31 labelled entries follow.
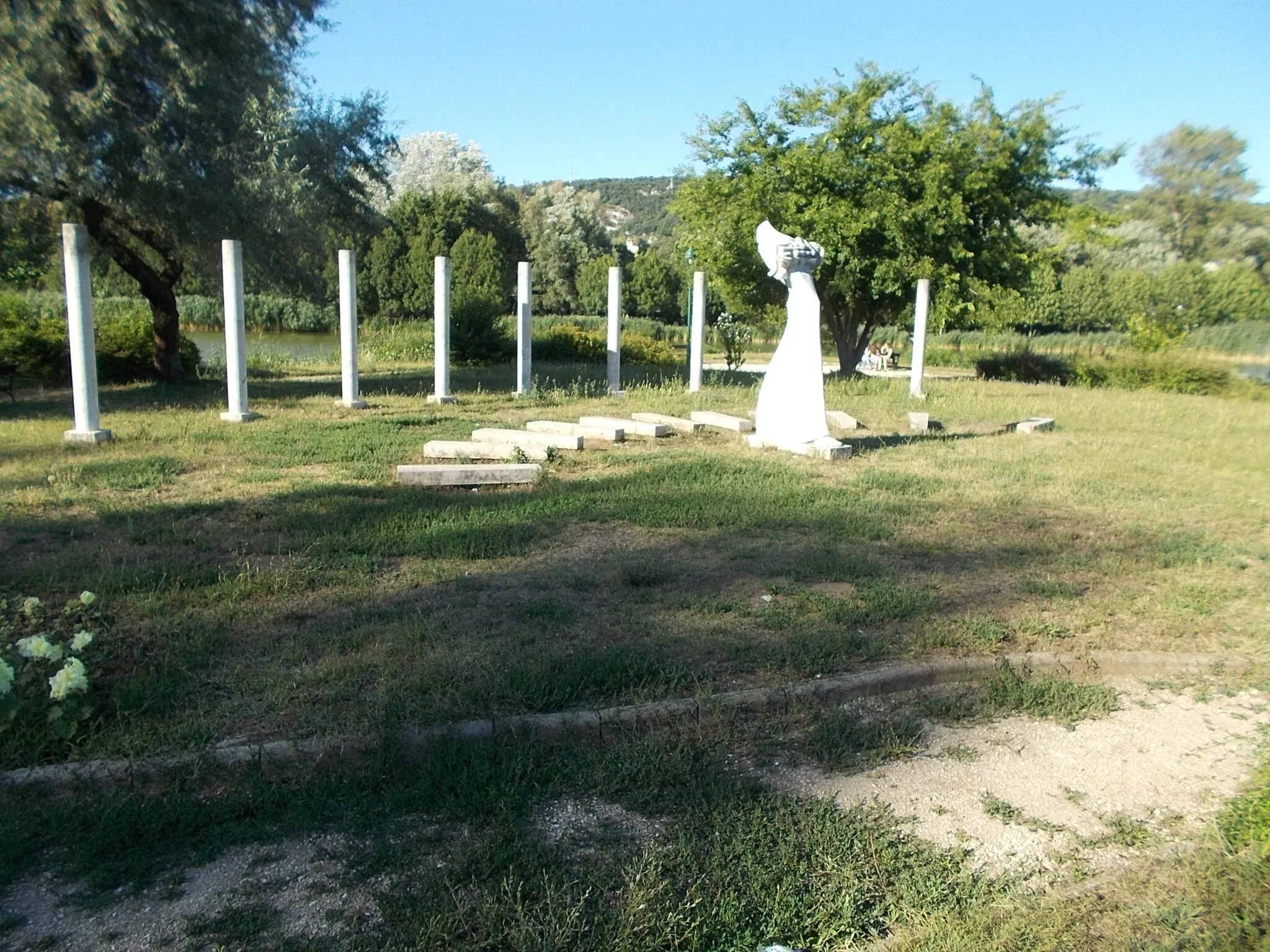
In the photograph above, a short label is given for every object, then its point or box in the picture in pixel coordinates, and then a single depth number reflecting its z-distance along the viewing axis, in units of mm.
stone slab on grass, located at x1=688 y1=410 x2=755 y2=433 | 11812
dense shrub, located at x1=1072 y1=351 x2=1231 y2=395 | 23078
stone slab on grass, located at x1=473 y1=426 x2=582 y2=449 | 9695
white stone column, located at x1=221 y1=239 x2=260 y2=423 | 12016
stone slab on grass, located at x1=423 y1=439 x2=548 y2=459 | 9297
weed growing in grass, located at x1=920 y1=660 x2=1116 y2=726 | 4102
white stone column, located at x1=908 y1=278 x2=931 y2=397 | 18031
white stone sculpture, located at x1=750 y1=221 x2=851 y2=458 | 10250
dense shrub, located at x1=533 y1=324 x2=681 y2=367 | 25219
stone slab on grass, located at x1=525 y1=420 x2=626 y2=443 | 10656
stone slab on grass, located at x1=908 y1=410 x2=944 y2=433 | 13172
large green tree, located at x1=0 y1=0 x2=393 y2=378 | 11516
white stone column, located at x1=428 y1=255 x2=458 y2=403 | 14727
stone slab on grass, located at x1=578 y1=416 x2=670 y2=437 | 11016
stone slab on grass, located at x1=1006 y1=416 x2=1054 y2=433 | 13508
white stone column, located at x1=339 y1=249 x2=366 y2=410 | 13664
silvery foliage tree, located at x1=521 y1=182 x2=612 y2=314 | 50844
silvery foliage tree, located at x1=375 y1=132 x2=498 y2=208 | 53750
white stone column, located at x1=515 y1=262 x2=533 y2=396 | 15797
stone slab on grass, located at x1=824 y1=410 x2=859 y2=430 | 12812
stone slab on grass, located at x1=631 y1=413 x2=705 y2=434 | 11766
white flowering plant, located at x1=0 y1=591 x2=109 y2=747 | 3465
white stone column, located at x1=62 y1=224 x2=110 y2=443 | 10102
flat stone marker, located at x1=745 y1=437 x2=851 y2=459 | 10141
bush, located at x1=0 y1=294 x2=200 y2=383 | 16250
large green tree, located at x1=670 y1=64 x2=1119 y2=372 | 20047
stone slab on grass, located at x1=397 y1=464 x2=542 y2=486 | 8047
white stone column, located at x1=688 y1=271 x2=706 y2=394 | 17000
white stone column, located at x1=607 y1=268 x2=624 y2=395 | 16453
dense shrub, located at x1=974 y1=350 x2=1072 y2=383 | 25225
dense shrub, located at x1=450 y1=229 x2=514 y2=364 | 23672
